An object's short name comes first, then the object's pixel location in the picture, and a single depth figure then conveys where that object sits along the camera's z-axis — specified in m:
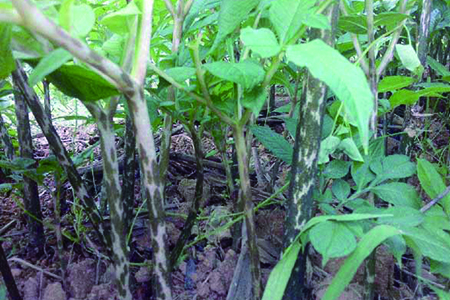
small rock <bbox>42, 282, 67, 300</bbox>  0.77
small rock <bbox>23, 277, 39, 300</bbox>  0.79
